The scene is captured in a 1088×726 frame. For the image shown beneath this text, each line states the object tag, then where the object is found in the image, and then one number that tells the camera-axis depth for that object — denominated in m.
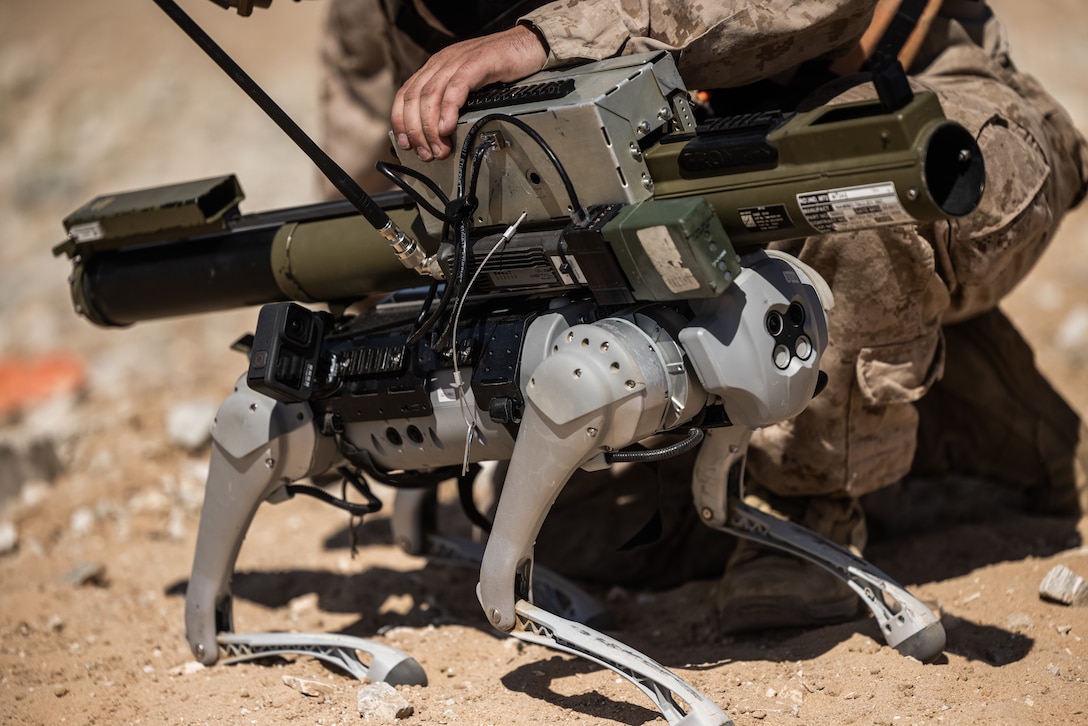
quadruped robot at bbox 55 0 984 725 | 4.39
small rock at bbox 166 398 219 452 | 9.70
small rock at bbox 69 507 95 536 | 8.75
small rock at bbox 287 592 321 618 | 7.15
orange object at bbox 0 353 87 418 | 12.29
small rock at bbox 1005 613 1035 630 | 5.65
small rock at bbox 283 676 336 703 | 5.51
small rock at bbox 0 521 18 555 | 8.50
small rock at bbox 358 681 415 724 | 5.07
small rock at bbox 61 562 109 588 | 7.70
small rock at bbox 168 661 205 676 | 6.15
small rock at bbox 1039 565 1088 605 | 5.77
